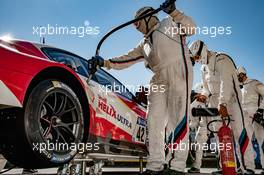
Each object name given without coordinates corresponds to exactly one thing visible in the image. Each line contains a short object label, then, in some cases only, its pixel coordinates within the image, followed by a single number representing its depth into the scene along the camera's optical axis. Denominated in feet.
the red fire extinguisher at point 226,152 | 14.46
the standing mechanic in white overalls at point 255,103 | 23.17
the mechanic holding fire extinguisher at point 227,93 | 17.10
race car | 8.39
